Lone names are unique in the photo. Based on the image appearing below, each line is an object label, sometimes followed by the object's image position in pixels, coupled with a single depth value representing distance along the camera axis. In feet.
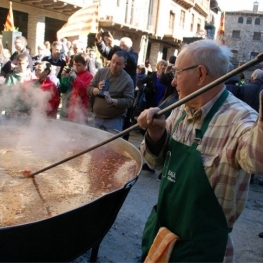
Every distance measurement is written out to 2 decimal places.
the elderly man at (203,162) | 5.03
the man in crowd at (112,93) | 14.35
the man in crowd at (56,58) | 21.43
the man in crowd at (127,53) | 17.33
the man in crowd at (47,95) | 16.30
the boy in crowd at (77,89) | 16.53
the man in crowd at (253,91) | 17.03
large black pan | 5.38
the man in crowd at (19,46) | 22.52
